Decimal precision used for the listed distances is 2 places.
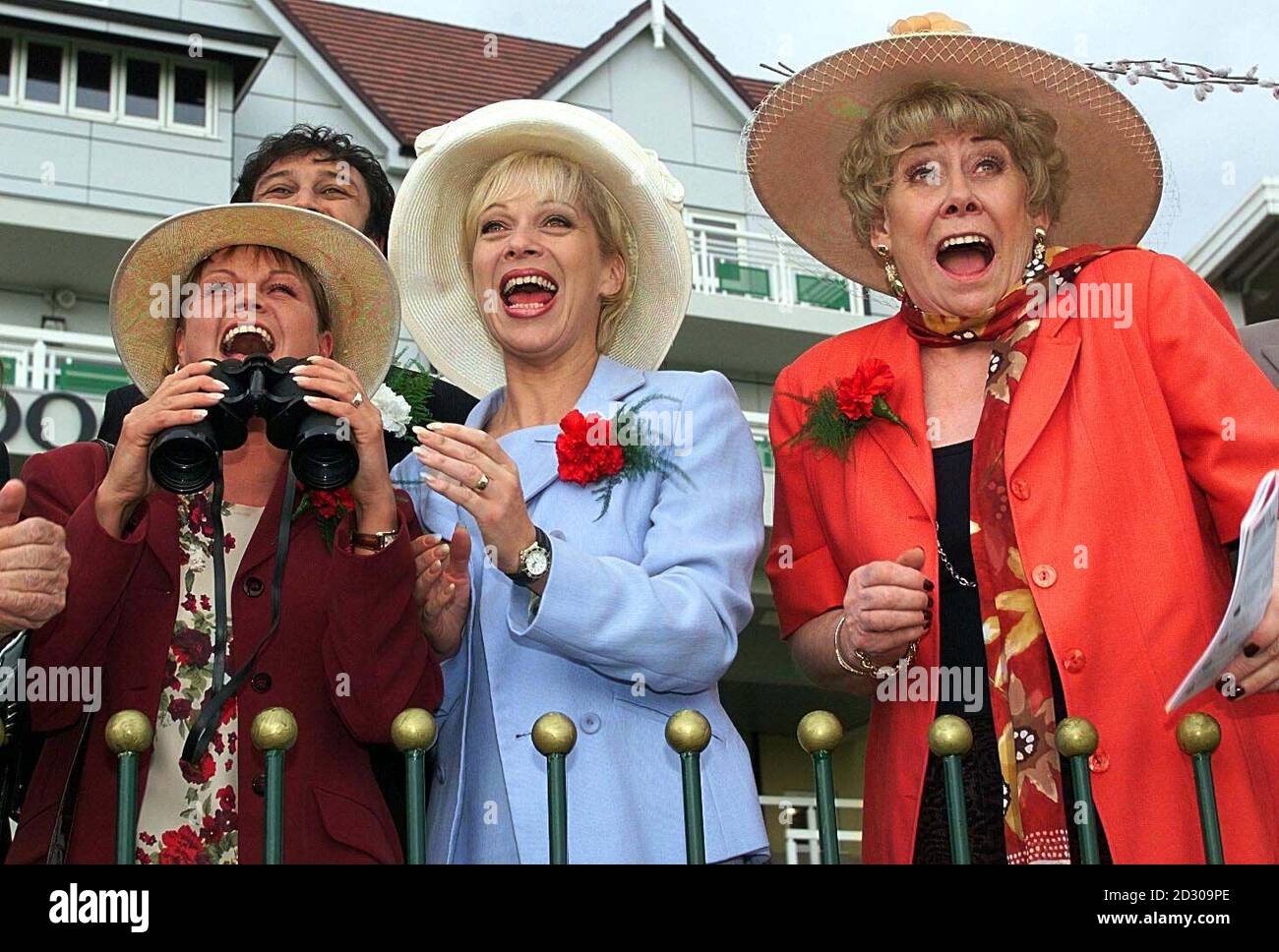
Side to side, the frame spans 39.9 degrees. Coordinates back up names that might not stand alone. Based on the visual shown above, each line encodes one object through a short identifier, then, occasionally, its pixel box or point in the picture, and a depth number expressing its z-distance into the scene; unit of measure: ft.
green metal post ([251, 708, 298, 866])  8.82
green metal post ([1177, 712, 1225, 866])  9.39
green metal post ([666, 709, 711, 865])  9.10
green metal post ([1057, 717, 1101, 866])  9.43
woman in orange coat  11.10
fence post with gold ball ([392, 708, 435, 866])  9.13
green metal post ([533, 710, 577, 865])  8.96
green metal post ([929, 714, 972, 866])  9.27
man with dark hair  16.14
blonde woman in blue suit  11.07
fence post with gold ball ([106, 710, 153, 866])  8.71
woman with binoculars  10.84
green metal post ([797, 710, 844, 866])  9.32
